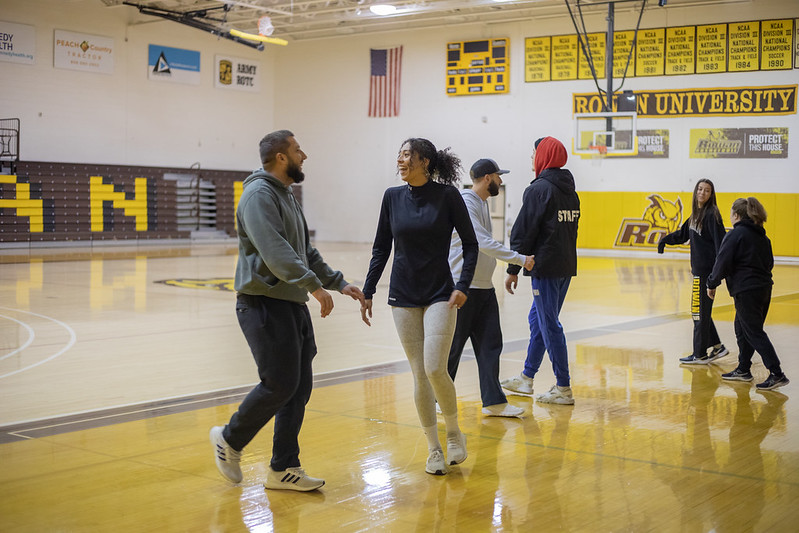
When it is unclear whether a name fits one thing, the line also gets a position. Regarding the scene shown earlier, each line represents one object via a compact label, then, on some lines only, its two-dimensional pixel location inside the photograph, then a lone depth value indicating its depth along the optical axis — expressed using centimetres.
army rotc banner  3152
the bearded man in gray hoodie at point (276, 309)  432
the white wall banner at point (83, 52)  2684
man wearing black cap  616
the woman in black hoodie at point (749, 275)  744
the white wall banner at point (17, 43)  2555
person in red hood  661
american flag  3067
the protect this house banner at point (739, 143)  2398
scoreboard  2829
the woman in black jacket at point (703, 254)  836
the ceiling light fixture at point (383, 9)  2530
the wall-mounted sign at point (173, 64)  2942
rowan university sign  2391
